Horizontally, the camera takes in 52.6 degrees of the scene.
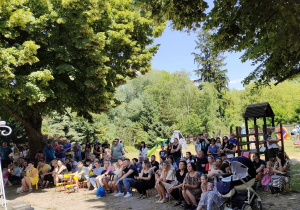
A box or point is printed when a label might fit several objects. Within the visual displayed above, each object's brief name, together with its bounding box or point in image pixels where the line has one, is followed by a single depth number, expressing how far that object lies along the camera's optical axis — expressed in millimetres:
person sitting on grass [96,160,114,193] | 11739
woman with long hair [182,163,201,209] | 8316
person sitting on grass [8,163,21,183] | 14758
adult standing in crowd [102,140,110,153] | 17508
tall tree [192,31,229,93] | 46062
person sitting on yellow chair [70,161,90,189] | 12622
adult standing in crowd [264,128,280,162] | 12539
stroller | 7148
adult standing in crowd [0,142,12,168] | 18255
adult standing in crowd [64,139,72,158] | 18969
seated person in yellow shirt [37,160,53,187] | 13594
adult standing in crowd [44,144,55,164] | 15305
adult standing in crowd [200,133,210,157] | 12828
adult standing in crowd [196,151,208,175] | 11148
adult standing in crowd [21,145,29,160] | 17772
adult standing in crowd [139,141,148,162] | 15455
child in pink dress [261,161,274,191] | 9492
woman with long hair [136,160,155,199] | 10383
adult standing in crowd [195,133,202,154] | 13653
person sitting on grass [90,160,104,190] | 12422
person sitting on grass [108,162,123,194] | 11445
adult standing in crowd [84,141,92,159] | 17934
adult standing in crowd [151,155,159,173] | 11330
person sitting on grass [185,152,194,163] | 11329
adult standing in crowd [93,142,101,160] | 17759
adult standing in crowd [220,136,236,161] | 12211
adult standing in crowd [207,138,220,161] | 12242
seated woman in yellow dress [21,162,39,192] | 12930
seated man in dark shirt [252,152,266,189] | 9857
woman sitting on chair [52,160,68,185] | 13125
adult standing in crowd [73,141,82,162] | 17616
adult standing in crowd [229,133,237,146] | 13277
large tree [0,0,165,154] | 11789
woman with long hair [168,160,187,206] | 9095
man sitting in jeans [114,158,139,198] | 10868
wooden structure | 14156
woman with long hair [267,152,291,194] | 9055
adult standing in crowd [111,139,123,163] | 14445
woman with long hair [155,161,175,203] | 9555
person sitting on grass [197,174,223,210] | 7090
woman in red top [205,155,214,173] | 9977
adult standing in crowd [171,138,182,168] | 12596
